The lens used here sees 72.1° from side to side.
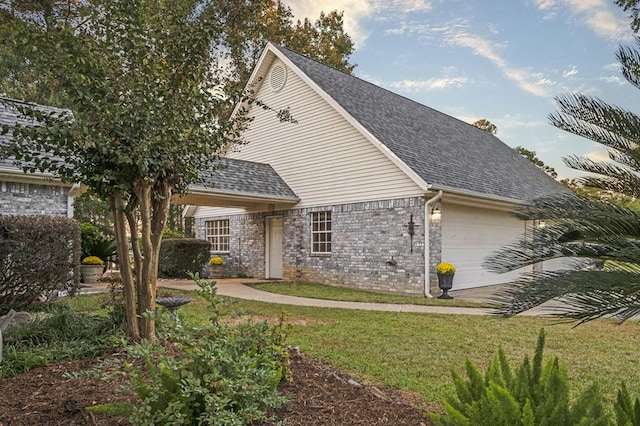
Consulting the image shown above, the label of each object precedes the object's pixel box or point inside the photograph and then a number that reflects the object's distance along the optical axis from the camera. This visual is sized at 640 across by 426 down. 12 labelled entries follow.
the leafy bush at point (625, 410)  1.87
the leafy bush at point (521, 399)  1.74
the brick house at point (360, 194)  11.02
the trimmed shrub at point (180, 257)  14.35
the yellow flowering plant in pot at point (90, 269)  11.18
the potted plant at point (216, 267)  15.44
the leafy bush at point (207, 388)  2.29
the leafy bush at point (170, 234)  19.18
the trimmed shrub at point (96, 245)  12.00
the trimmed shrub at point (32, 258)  6.66
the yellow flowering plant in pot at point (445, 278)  10.38
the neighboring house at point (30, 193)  8.44
